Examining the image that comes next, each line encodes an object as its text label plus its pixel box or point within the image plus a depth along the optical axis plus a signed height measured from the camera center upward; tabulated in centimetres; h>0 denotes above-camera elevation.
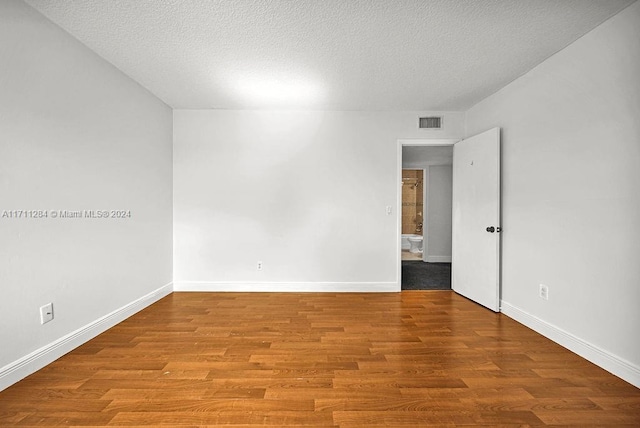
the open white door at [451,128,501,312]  329 -14
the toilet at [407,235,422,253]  779 -103
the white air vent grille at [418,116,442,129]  413 +121
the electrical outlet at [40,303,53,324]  211 -79
